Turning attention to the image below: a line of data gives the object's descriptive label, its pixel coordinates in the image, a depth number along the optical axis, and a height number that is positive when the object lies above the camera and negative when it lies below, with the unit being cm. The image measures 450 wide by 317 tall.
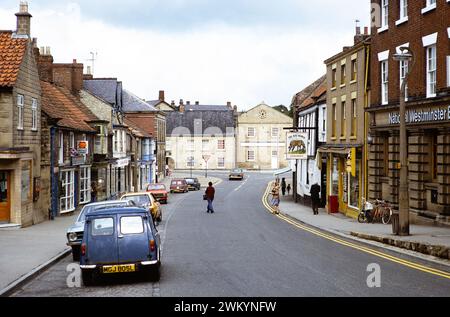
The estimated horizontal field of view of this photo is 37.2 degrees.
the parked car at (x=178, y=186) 6944 -321
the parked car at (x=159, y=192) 5150 -287
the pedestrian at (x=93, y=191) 4606 -252
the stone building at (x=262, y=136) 11800 +349
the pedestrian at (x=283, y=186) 6594 -301
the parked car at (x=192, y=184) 7544 -324
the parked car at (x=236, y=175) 9506 -278
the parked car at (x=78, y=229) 1981 -223
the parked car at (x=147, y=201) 3178 -222
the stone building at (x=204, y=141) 12169 +263
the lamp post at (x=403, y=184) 2175 -91
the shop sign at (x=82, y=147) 4062 +49
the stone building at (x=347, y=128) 3509 +158
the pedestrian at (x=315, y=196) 3850 -235
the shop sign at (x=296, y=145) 4378 +70
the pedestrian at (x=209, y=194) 3926 -227
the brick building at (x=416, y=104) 2572 +220
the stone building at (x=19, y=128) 2841 +120
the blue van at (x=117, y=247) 1495 -207
